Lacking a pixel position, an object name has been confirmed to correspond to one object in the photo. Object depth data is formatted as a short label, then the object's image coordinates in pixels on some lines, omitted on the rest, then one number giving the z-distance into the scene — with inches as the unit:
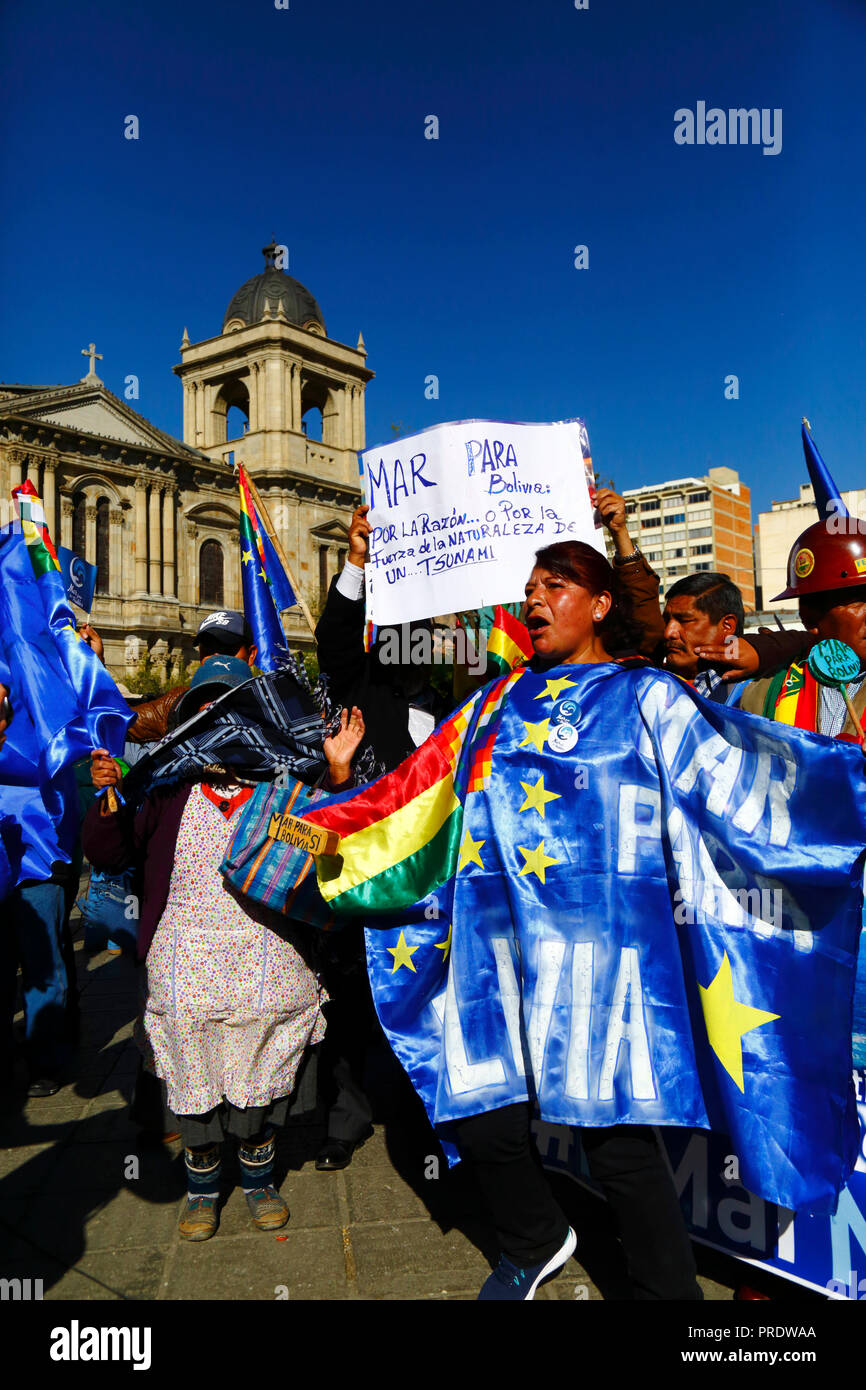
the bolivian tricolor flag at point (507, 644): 141.5
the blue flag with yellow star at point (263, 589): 175.0
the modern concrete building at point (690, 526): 4266.7
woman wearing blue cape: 96.3
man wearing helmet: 116.7
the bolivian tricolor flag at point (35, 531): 174.1
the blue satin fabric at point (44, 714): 158.9
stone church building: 1754.4
